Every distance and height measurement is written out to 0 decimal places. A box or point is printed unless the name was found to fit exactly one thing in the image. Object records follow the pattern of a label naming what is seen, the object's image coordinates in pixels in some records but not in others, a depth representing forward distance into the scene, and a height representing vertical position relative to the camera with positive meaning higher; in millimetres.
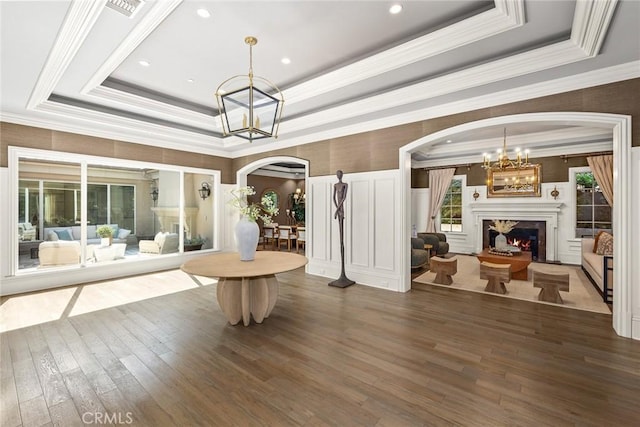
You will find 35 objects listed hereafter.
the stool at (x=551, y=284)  3904 -1074
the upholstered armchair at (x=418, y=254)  5645 -912
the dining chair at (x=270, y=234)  9477 -797
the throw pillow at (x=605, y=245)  4863 -642
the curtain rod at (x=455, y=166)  7961 +1313
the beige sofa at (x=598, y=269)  3993 -983
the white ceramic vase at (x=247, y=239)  3383 -337
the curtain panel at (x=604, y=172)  5895 +809
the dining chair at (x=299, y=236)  8609 -779
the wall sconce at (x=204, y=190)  6884 +540
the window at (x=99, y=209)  4629 +67
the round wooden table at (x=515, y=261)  5008 -956
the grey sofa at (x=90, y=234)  4855 -413
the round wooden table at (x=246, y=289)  3125 -918
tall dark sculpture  4785 +34
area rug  3848 -1294
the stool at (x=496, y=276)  4299 -1044
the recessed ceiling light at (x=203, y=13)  2523 +1845
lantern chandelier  2789 +1747
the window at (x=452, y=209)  8328 +40
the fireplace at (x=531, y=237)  7000 -723
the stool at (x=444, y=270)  4905 -1067
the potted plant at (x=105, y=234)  5448 -429
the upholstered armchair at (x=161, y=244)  6043 -719
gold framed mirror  6738 +698
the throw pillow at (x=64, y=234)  4941 -392
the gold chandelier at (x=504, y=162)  5332 +1018
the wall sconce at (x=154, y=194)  6223 +404
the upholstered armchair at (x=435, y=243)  7027 -850
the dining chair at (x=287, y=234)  8945 -739
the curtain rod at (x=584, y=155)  5996 +1251
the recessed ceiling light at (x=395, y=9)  2484 +1843
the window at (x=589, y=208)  6375 +38
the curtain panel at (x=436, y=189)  8250 +652
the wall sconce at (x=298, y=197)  11098 +587
